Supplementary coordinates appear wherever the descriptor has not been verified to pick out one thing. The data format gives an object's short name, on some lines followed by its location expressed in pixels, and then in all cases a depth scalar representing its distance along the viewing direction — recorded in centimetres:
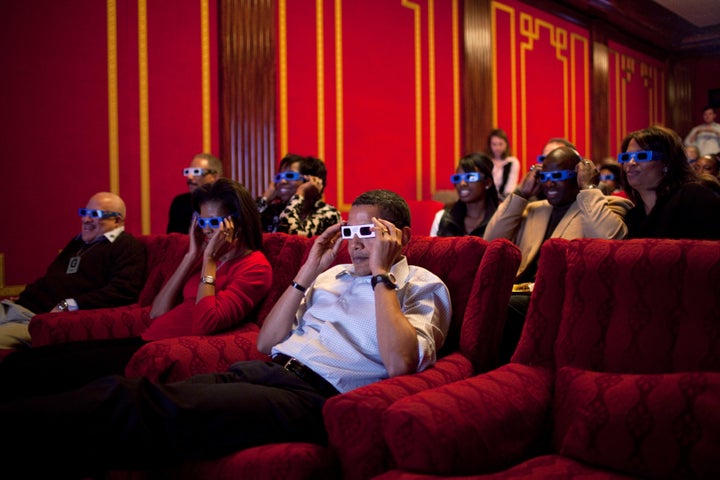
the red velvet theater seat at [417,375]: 140
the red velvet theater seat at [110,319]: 253
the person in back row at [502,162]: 582
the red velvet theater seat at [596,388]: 129
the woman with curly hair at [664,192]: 224
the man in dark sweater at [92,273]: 289
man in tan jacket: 255
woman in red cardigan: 213
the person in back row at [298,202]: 343
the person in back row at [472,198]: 331
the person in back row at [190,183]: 383
